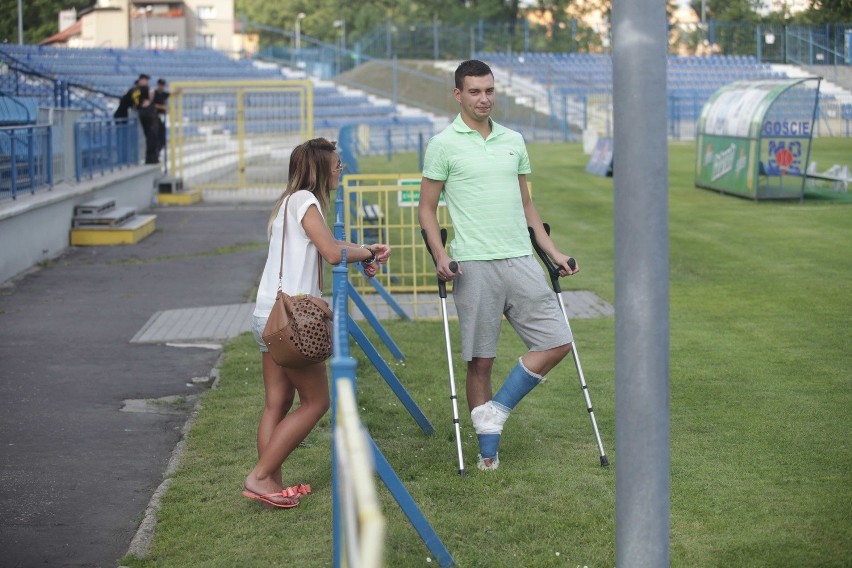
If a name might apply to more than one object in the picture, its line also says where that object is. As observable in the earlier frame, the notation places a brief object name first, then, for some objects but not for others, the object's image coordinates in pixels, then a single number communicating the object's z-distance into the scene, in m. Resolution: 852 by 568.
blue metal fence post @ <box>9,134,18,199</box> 15.76
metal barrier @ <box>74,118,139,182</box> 20.44
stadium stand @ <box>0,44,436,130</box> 39.81
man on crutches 6.48
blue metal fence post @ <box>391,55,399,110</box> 51.06
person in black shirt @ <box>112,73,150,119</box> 25.77
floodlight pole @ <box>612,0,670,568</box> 4.02
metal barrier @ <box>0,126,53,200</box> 15.75
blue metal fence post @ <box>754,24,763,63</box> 60.81
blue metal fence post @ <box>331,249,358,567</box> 3.26
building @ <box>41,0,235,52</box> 73.69
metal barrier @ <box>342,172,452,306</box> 11.39
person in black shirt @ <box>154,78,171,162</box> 26.86
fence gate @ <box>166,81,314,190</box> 28.19
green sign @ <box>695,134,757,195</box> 23.59
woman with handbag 5.91
